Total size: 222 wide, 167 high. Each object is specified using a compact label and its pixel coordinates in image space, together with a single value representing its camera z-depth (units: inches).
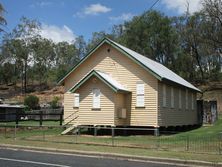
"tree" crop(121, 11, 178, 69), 2859.3
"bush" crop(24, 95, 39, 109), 2810.0
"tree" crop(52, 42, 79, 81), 4783.5
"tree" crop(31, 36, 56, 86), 4232.3
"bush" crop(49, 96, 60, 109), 2715.3
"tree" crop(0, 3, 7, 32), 1875.0
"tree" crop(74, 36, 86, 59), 4795.8
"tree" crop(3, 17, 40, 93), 4089.6
